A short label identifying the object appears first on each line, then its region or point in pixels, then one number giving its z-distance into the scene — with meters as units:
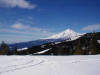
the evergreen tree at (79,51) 44.96
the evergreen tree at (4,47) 53.14
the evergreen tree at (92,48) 43.12
